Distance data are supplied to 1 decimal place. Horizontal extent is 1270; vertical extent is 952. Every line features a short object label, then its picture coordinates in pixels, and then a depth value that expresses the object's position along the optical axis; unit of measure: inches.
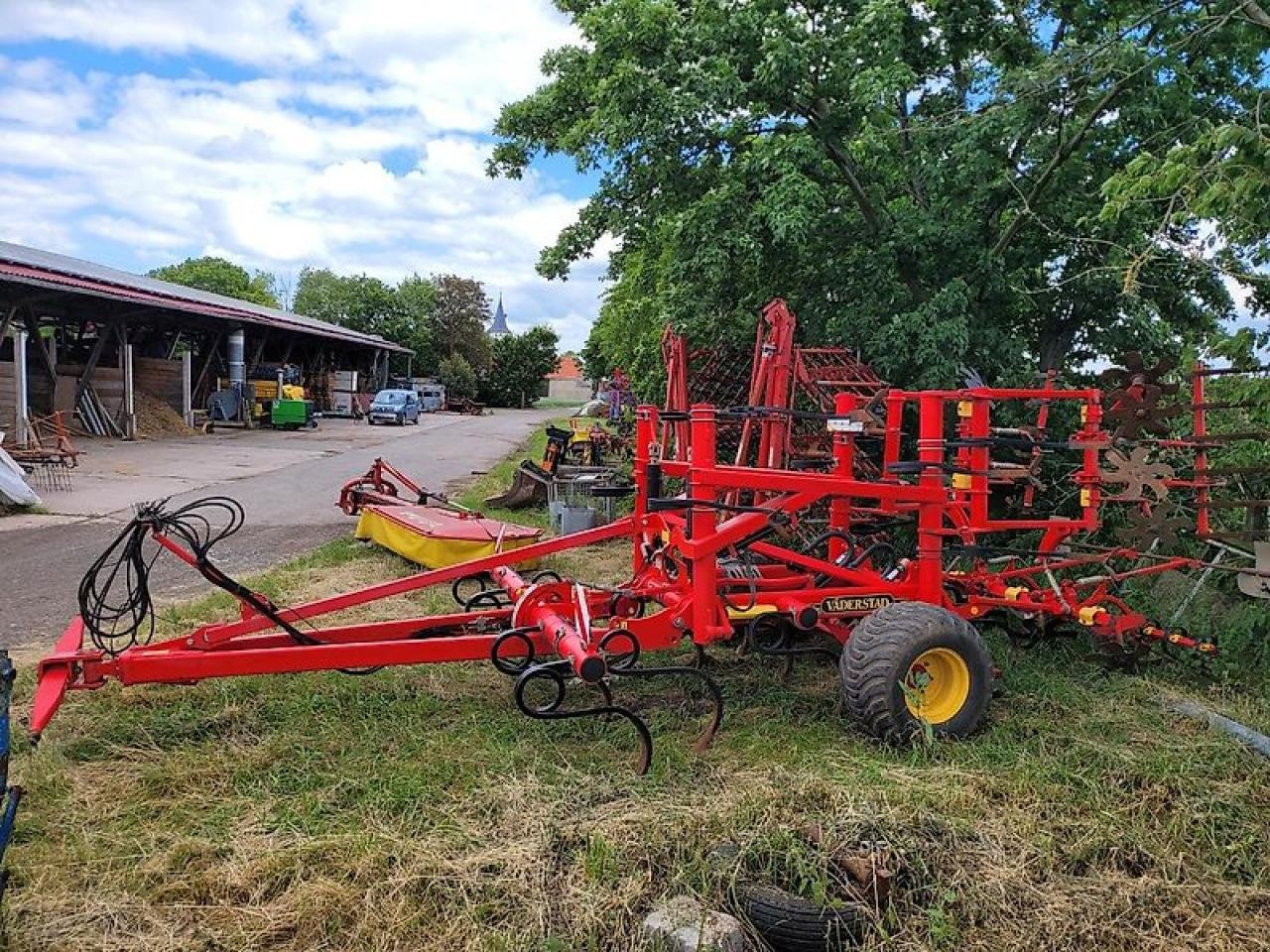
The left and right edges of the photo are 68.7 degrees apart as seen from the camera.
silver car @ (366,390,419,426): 1275.8
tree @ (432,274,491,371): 2321.6
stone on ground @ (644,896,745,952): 111.9
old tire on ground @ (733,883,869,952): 117.0
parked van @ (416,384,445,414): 1785.2
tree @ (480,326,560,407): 2361.0
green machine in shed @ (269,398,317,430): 1050.1
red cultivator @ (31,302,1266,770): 159.6
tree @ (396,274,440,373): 2245.3
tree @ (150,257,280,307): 2642.7
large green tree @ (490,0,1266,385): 319.0
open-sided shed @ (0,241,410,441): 704.4
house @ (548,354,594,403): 3912.4
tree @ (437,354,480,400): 2144.4
